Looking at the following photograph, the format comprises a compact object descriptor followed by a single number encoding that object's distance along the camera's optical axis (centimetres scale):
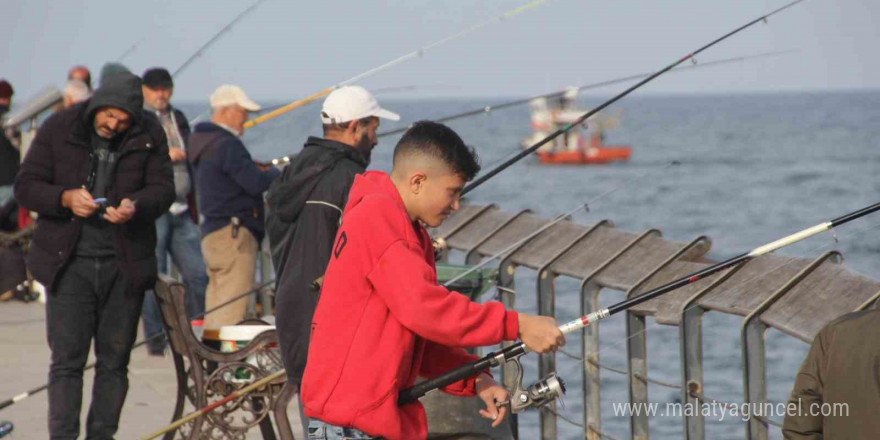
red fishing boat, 15325
